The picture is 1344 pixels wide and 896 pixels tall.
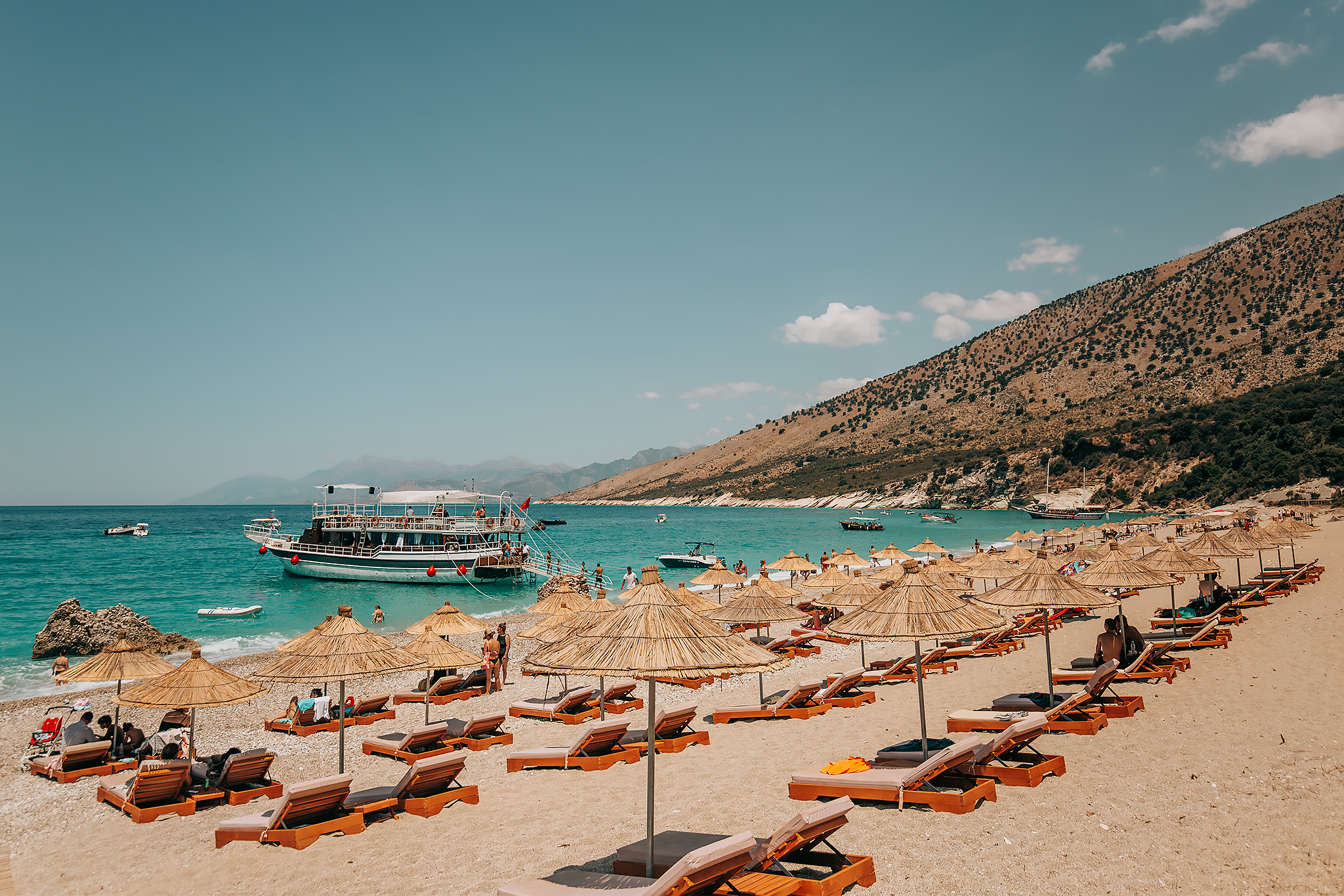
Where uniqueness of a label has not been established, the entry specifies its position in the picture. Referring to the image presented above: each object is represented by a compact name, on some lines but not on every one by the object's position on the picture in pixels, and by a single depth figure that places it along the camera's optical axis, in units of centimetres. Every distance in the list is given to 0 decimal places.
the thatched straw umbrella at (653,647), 461
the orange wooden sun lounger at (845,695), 1170
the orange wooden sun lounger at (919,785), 651
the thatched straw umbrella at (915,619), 738
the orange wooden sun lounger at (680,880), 445
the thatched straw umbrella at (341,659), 832
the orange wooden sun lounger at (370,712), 1283
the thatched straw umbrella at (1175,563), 1315
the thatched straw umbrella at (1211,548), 1759
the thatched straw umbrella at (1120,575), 1162
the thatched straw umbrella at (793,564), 2588
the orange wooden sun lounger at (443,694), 1409
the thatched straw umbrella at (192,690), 848
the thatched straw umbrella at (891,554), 3084
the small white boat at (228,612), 3084
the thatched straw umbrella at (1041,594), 964
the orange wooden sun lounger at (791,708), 1129
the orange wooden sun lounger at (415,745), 1012
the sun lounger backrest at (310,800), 682
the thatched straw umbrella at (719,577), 2038
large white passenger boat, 4134
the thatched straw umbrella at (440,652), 1181
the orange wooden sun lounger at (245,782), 855
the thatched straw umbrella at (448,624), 1441
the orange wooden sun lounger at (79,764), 988
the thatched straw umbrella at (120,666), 999
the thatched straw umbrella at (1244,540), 1823
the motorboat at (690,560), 4669
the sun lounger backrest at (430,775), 761
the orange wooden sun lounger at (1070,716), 887
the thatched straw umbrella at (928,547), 3115
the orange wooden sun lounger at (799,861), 492
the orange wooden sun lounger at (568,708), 1221
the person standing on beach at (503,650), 1541
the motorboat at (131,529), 8906
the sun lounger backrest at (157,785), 819
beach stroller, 1091
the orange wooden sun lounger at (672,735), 975
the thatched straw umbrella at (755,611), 1360
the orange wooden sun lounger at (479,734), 1065
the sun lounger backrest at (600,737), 926
